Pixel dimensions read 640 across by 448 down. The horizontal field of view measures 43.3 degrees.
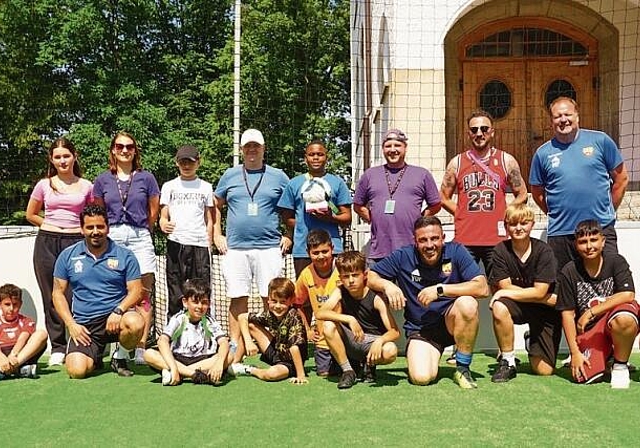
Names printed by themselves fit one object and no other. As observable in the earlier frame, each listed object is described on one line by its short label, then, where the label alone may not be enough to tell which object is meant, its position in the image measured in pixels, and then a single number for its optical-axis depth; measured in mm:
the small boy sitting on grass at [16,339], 5504
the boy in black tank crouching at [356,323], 5125
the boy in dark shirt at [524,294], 5309
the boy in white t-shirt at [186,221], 6233
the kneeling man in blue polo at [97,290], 5602
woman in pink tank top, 6141
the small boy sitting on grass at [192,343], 5285
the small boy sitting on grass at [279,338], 5334
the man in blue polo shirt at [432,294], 5047
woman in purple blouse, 6055
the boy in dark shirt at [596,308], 4965
